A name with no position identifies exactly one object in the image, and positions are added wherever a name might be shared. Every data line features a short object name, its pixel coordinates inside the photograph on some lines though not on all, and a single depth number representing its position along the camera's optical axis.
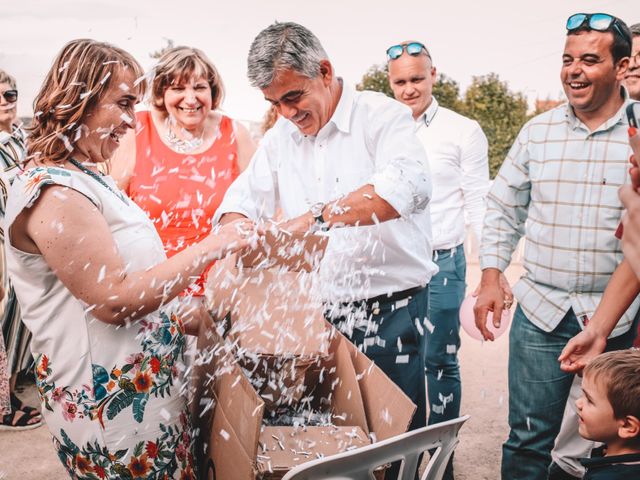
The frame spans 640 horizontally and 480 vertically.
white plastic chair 1.17
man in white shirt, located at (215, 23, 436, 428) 2.09
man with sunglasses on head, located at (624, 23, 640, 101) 3.20
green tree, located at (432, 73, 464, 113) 18.95
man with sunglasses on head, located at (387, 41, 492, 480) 3.49
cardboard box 1.55
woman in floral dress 1.47
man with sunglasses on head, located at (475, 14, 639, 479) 2.22
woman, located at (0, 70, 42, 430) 3.73
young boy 1.69
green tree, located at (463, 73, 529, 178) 16.56
